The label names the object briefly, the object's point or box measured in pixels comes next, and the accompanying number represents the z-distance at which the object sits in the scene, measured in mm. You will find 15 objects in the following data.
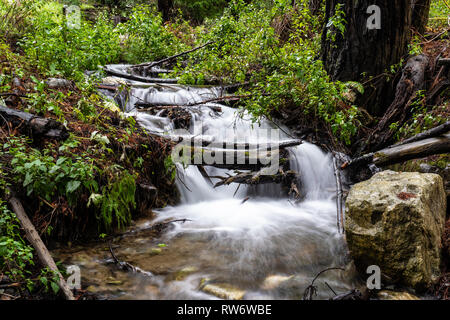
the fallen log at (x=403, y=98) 4855
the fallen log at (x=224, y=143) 4504
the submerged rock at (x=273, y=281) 2739
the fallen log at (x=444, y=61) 4445
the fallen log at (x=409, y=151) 3428
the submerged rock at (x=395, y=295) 2482
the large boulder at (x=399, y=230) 2617
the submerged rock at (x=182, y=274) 2766
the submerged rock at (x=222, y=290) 2562
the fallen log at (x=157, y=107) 5574
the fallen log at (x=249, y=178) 4527
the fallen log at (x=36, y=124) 3227
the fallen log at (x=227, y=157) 4301
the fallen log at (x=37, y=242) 2266
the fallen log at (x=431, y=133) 3383
